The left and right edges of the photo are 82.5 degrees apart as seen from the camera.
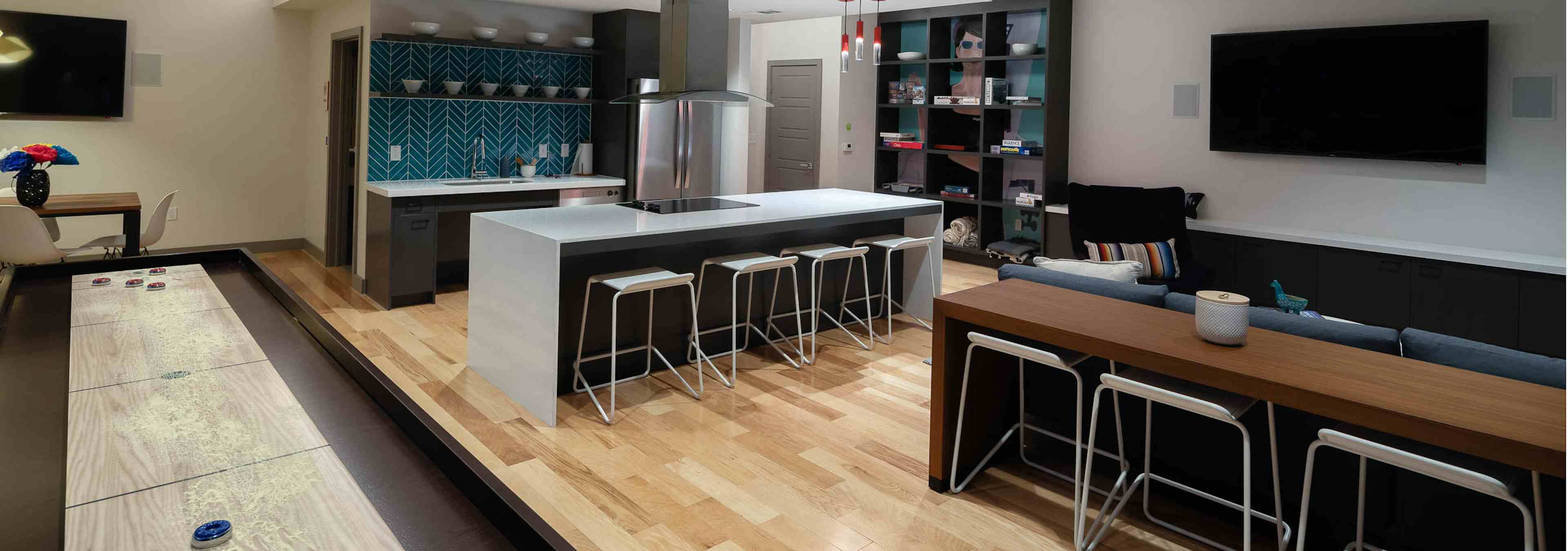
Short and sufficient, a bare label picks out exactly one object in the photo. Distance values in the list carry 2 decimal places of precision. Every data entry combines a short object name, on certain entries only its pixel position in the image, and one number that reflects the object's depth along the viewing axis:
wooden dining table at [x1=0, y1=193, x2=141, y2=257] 5.11
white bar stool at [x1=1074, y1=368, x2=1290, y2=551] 2.19
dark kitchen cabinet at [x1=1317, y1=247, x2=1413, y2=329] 5.11
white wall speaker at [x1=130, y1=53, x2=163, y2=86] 6.49
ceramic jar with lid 2.39
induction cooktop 4.64
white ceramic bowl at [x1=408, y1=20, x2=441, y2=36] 5.72
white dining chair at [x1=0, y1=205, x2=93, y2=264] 4.76
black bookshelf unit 6.81
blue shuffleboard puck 1.14
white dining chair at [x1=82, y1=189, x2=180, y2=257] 5.61
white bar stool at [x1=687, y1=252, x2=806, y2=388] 4.21
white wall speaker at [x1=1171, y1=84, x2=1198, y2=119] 6.23
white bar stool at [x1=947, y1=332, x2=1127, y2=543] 2.54
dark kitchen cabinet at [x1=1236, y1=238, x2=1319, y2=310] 5.48
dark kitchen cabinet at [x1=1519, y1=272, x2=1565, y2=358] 4.55
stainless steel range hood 4.49
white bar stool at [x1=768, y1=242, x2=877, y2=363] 4.63
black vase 5.10
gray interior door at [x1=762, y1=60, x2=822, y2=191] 9.79
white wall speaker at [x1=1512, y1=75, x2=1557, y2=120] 4.82
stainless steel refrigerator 6.70
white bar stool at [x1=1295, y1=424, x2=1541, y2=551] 1.79
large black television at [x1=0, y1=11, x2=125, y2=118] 6.06
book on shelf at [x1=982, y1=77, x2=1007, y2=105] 7.01
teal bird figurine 3.29
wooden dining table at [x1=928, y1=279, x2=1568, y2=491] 1.89
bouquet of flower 4.81
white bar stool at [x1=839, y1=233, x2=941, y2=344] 5.01
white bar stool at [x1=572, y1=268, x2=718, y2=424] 3.72
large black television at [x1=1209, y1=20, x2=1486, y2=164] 5.04
